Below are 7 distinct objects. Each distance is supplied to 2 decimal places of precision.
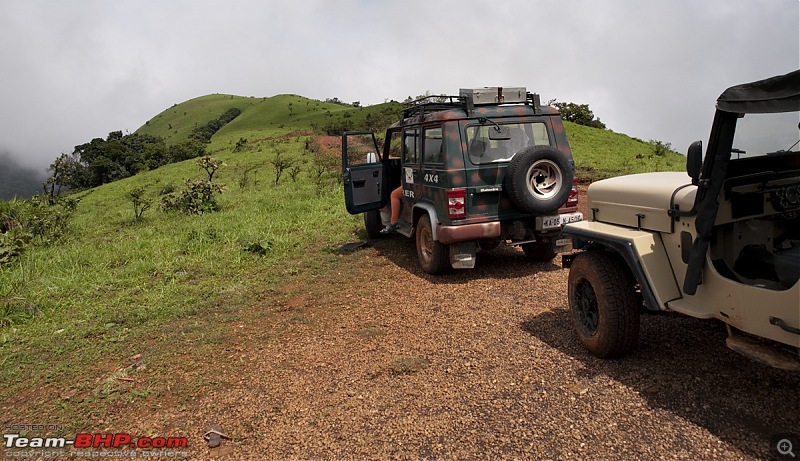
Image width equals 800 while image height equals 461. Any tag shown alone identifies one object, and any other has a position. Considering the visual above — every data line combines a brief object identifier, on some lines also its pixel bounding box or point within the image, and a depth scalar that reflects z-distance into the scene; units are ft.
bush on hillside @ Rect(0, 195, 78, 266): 35.58
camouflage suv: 19.06
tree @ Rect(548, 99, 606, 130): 116.82
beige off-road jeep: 9.02
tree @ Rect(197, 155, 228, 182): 64.94
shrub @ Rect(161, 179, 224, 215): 48.67
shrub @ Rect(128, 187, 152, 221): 48.61
